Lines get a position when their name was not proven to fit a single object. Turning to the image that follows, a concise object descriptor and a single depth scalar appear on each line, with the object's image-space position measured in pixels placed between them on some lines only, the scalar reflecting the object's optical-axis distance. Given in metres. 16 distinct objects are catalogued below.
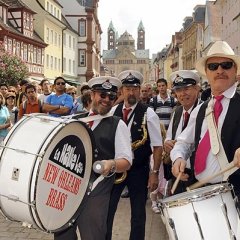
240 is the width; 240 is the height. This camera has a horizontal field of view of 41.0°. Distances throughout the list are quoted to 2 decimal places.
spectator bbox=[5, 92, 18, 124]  6.82
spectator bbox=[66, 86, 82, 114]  5.82
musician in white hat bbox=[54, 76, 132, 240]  2.44
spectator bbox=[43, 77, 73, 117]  5.51
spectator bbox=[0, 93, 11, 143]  5.57
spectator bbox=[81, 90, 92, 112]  5.44
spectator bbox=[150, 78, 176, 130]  6.05
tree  18.00
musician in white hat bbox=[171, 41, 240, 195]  2.15
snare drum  1.83
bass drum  2.01
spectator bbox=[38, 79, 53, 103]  7.03
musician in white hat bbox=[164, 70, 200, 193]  3.41
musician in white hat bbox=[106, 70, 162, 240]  3.19
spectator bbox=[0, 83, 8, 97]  7.53
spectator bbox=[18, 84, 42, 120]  5.51
